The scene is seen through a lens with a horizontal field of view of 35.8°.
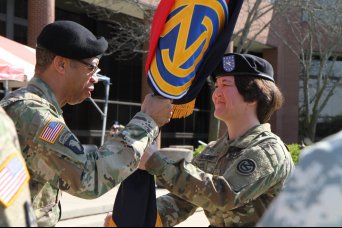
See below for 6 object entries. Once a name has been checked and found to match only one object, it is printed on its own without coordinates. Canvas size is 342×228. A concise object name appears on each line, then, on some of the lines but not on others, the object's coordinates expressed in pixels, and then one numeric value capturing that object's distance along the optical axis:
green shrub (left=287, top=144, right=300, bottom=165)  14.15
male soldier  2.03
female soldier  2.25
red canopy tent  6.53
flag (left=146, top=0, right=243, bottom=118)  2.33
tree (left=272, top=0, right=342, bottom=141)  18.20
